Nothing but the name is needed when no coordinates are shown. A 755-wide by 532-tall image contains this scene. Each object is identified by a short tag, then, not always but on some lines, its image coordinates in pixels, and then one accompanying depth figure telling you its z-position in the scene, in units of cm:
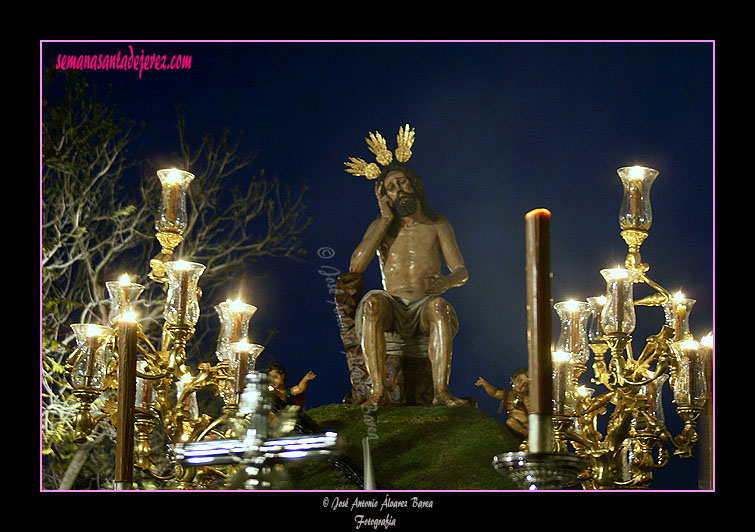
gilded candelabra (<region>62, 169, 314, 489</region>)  535
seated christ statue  802
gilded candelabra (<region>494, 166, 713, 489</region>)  567
